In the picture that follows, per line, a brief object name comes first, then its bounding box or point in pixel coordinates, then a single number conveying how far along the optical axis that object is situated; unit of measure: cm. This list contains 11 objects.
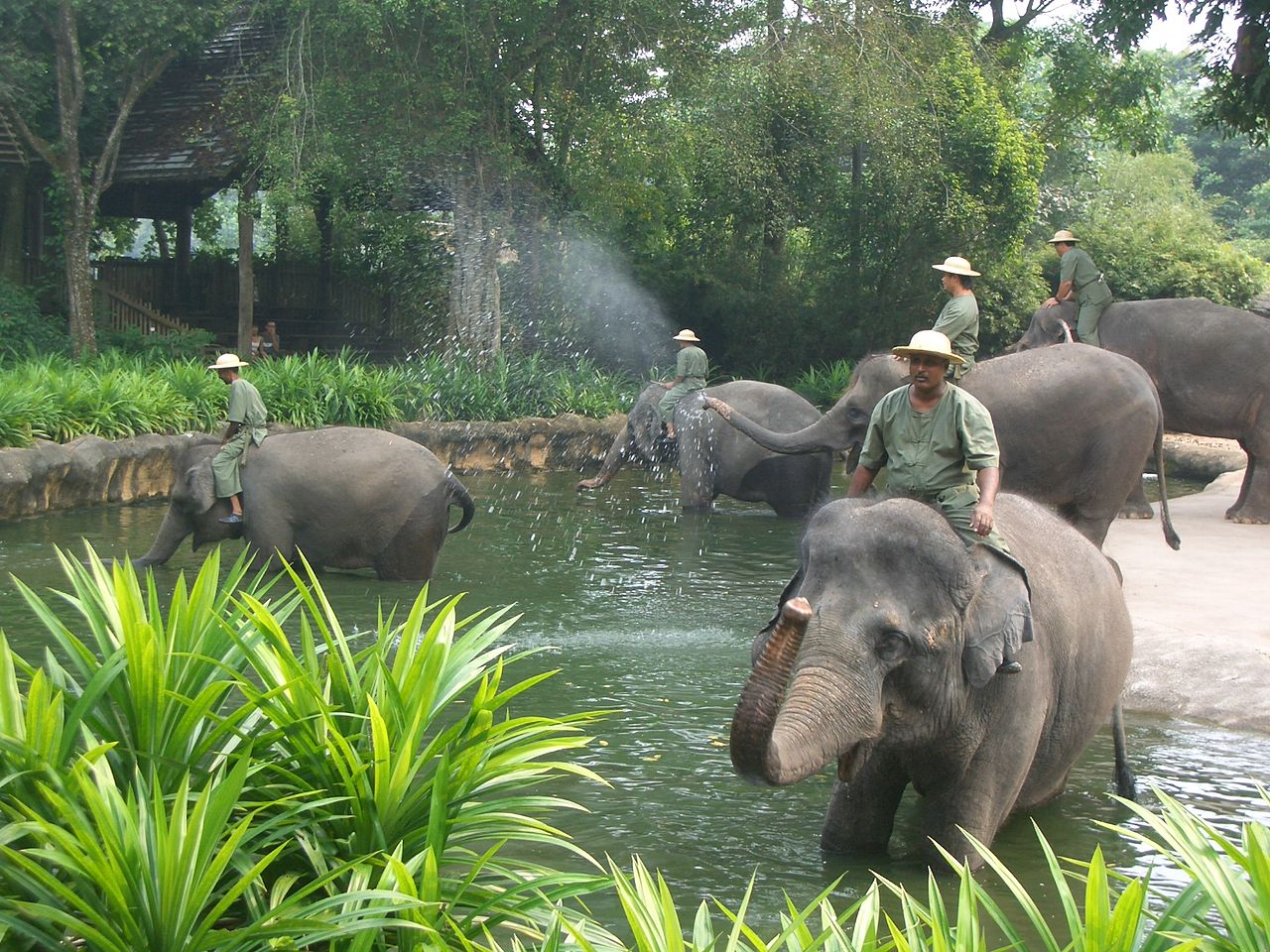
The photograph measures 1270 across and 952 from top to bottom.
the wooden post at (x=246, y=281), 2364
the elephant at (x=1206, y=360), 1401
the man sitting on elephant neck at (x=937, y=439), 572
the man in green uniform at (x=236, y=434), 1086
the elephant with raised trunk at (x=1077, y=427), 1134
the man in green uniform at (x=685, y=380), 1611
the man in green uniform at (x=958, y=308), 1030
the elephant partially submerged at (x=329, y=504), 1088
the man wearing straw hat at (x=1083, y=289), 1404
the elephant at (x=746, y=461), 1532
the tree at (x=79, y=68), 2084
